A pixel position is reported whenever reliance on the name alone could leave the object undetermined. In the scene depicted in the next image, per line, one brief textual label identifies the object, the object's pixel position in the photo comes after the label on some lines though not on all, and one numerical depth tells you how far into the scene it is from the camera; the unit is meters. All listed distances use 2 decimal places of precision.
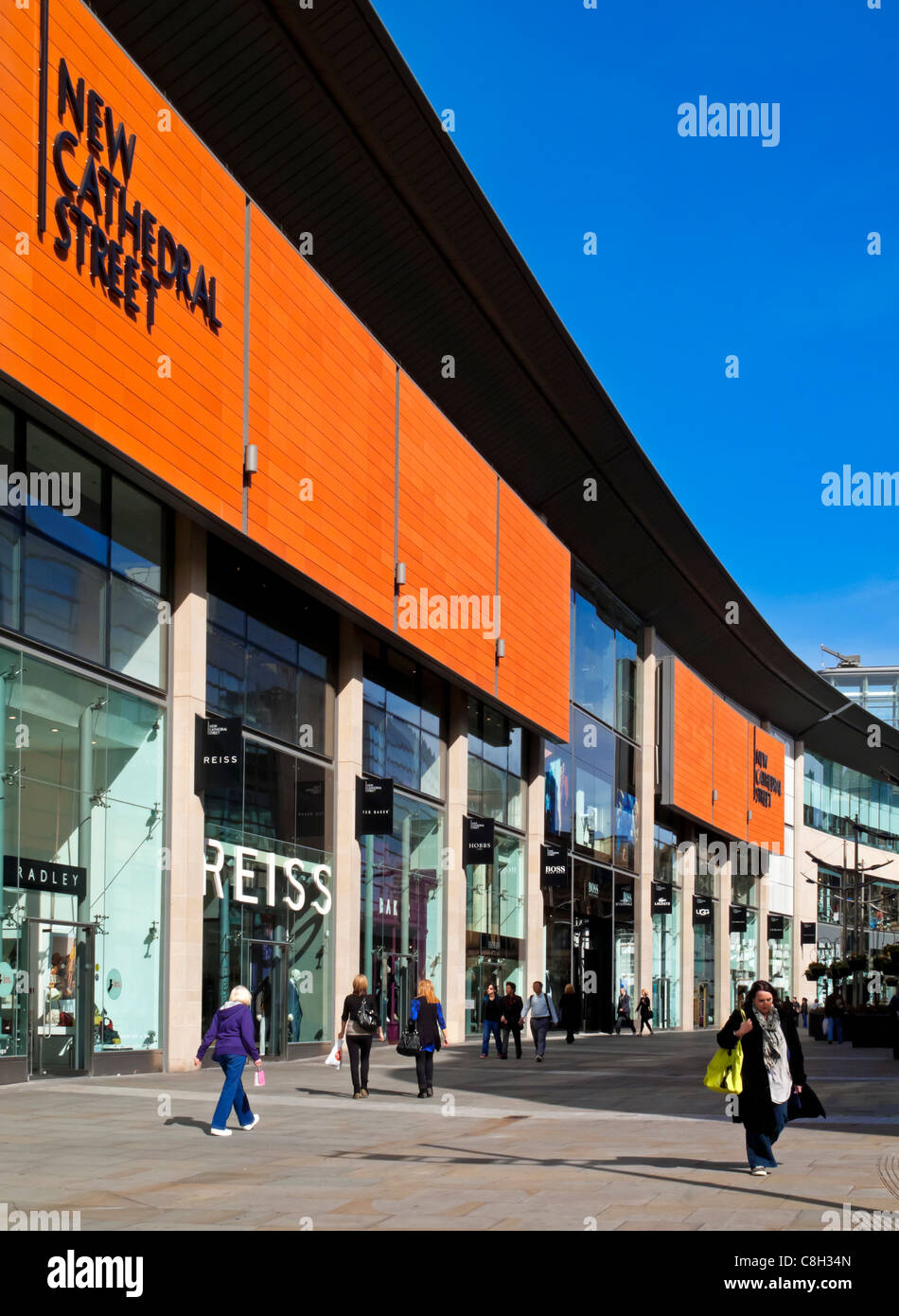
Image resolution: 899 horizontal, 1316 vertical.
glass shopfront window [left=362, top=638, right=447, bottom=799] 32.97
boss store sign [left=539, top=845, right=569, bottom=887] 43.22
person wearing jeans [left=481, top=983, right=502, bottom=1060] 31.95
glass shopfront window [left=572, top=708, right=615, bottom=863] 48.31
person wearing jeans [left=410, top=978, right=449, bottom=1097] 20.62
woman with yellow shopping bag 12.50
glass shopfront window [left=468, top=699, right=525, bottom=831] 39.28
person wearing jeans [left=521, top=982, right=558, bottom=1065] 30.72
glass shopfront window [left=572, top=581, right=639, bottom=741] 49.38
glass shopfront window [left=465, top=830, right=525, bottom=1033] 38.75
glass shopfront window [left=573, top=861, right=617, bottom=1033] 48.28
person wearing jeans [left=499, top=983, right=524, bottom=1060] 31.55
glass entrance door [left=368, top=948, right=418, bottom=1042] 32.66
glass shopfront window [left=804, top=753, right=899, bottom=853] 87.19
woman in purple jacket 14.59
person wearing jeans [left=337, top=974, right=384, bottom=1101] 20.44
